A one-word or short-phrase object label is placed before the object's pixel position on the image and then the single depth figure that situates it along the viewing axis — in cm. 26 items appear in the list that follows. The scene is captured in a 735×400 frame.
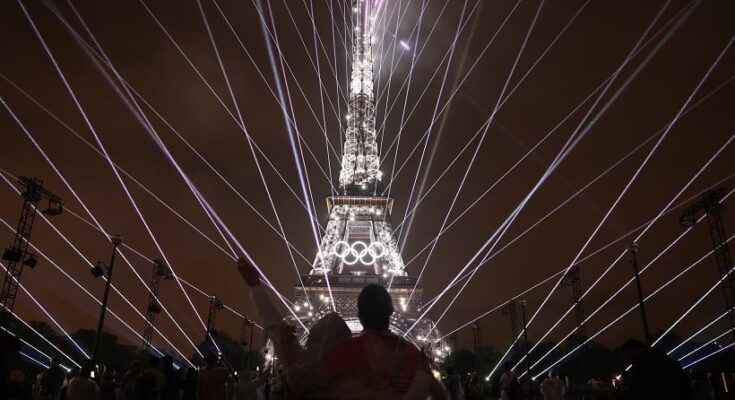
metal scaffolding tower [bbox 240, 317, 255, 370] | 4216
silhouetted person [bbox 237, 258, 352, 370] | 327
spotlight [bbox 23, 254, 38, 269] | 1897
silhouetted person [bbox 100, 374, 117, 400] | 1289
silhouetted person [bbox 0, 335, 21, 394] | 482
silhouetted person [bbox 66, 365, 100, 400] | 782
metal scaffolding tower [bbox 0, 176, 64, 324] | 1775
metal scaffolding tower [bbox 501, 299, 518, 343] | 3353
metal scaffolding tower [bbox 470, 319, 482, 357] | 4150
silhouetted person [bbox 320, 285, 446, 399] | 253
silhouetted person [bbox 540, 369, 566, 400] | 1611
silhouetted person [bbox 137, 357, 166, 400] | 832
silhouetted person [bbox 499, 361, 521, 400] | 1400
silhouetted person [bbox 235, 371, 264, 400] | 1295
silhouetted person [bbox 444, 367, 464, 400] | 1513
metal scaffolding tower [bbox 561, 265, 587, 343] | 2684
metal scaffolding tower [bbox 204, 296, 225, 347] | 3242
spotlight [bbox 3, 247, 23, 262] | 1762
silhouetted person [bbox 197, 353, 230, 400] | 888
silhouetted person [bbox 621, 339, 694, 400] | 518
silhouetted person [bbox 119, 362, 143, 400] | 845
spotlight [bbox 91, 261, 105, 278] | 2064
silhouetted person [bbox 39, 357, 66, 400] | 1203
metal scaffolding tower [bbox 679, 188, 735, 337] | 1773
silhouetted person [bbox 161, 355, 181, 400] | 1058
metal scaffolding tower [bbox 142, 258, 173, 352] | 2727
